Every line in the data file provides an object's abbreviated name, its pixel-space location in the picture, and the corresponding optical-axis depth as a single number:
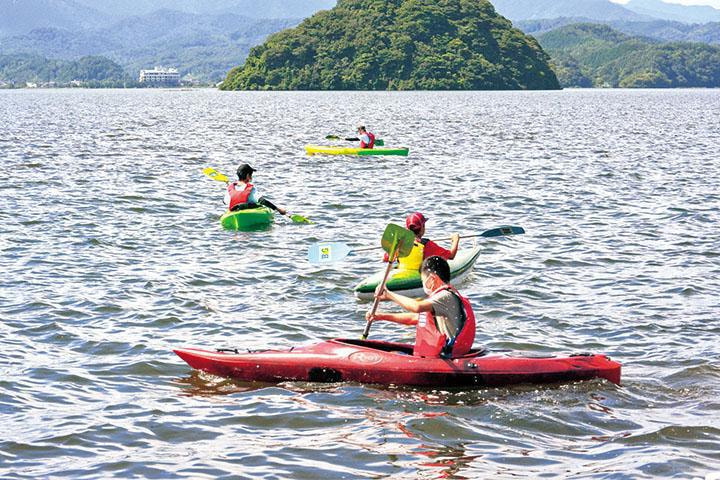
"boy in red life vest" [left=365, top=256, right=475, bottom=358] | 9.87
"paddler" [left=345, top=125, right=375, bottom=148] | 36.06
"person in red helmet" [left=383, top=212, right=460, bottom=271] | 13.27
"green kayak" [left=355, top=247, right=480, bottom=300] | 13.92
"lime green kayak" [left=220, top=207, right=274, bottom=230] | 19.78
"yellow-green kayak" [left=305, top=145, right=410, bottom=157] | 36.00
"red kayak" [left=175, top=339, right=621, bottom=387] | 9.98
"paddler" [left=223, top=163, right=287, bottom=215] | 19.98
